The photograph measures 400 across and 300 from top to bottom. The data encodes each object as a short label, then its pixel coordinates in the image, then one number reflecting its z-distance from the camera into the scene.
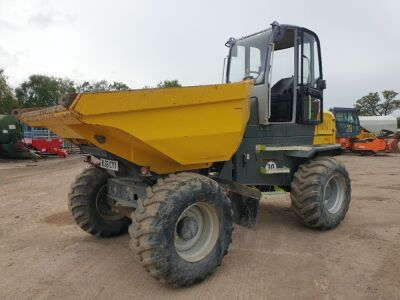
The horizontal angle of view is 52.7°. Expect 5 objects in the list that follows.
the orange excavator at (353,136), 20.83
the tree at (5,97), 37.66
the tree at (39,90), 50.88
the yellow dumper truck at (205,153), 3.62
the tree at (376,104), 63.41
